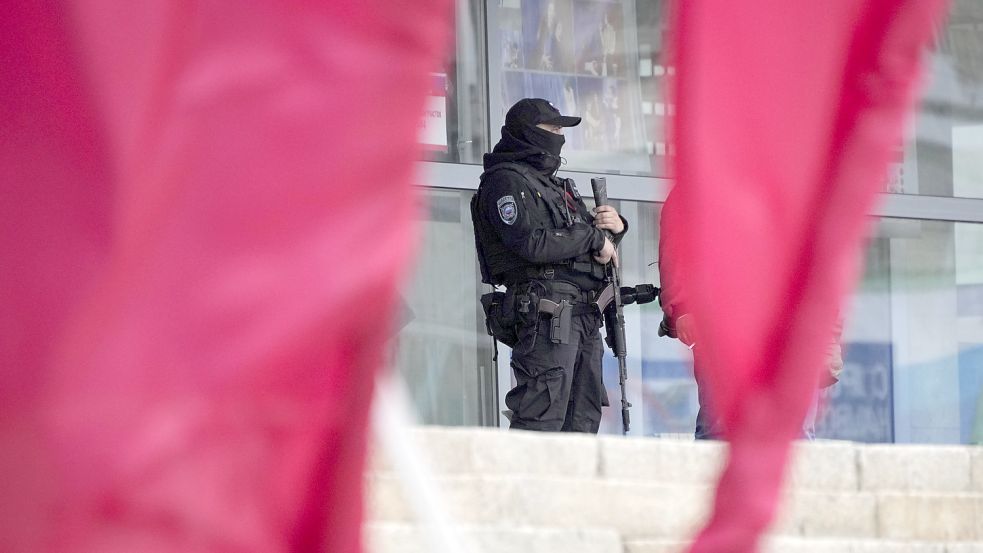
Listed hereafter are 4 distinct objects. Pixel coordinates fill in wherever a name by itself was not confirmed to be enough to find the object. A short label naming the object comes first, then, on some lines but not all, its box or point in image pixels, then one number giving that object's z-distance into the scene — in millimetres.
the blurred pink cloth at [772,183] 11353
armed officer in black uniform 40403
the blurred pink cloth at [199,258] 8930
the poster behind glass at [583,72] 42699
